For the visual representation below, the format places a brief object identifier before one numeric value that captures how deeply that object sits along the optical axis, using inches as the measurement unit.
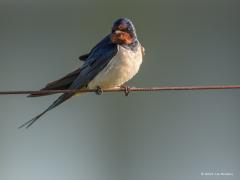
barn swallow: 322.8
